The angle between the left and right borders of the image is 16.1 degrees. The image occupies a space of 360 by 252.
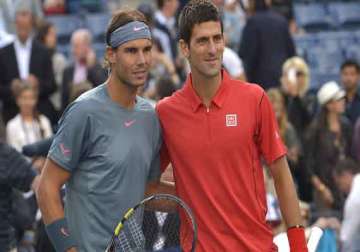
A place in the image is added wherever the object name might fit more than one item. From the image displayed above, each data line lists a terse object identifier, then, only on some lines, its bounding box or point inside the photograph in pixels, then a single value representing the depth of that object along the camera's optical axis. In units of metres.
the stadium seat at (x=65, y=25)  16.66
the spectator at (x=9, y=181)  7.73
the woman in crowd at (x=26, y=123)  11.95
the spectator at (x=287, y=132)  12.53
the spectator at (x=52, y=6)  17.20
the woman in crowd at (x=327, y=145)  12.72
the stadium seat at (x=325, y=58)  16.05
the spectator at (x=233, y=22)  15.81
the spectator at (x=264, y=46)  13.89
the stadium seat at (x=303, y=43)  16.20
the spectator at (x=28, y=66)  12.96
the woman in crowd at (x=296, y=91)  13.60
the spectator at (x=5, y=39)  13.10
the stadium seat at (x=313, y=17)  17.45
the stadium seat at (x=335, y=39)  16.25
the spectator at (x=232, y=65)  12.18
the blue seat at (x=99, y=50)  15.52
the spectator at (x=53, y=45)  14.02
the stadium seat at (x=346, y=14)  17.61
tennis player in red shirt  6.05
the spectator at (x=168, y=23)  13.63
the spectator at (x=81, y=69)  13.07
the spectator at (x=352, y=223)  10.09
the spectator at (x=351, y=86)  14.07
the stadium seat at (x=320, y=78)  15.72
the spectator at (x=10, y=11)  15.86
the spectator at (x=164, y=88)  11.01
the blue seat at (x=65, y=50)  15.99
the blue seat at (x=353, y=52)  16.27
